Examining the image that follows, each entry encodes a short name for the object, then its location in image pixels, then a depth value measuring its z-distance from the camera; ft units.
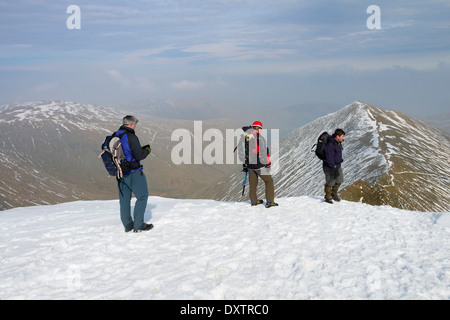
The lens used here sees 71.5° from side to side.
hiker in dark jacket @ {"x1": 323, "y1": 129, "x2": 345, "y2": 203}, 54.29
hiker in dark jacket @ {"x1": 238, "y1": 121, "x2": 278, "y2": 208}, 50.65
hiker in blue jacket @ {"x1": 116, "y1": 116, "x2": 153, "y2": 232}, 38.70
